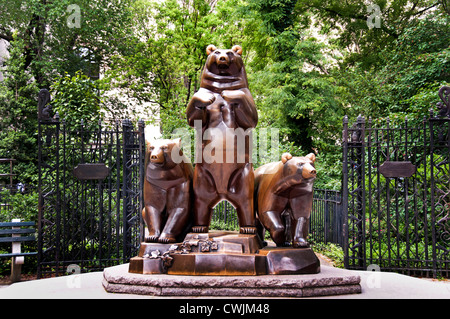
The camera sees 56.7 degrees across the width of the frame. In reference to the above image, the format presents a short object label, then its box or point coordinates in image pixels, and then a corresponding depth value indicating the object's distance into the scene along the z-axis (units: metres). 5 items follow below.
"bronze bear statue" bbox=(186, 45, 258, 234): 4.65
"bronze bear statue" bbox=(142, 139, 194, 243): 4.64
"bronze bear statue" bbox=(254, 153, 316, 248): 4.56
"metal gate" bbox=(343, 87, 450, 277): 7.64
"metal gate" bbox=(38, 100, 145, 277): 7.81
